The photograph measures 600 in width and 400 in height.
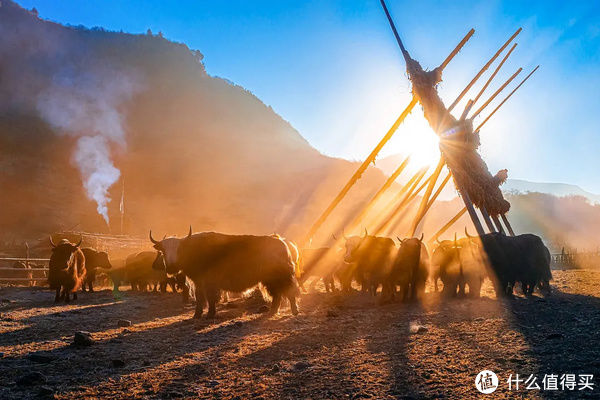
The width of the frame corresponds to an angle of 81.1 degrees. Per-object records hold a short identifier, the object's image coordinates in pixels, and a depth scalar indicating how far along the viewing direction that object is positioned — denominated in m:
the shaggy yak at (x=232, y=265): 8.38
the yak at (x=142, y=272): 15.48
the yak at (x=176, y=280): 10.88
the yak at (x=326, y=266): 12.59
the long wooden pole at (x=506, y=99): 13.11
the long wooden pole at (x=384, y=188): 13.02
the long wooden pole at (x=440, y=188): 13.98
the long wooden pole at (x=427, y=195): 12.65
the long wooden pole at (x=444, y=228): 14.22
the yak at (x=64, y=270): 11.34
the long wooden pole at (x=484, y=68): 11.90
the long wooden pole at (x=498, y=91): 12.49
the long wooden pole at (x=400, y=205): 14.05
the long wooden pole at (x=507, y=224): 11.80
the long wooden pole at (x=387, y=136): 12.42
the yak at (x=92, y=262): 15.29
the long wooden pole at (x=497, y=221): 11.44
